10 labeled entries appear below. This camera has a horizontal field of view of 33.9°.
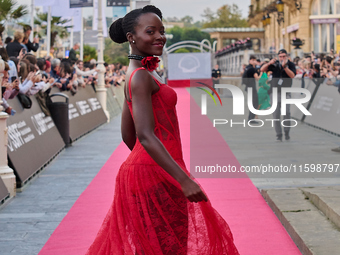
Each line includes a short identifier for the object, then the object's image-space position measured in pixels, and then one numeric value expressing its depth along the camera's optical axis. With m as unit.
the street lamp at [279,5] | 36.97
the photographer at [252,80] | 9.36
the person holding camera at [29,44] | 13.83
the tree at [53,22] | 39.11
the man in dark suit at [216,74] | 40.19
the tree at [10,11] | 18.38
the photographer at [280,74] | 12.12
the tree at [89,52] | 53.00
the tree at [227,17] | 120.25
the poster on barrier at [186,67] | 52.78
